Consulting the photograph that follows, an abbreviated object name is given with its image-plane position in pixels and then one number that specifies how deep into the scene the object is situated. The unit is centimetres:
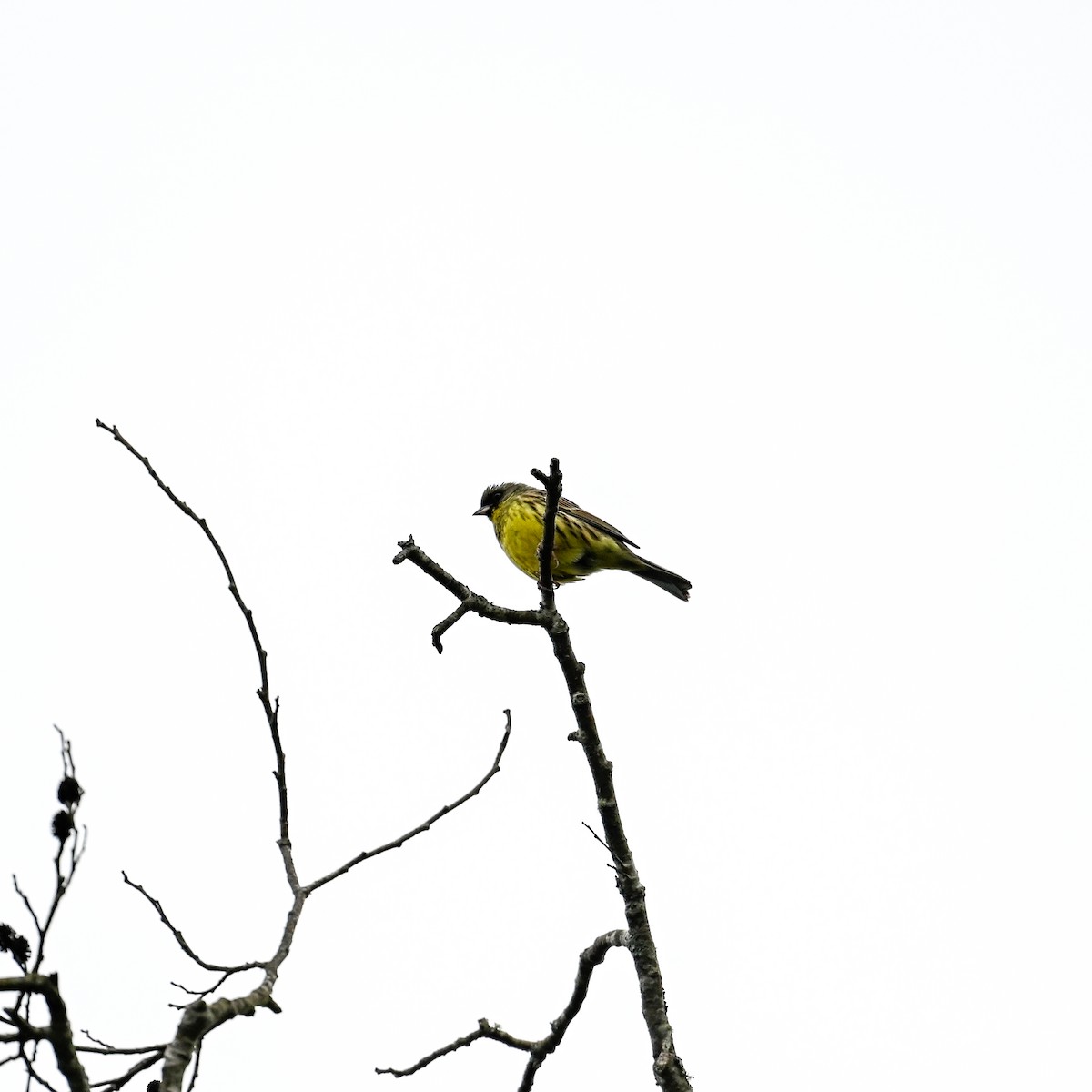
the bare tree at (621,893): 941
